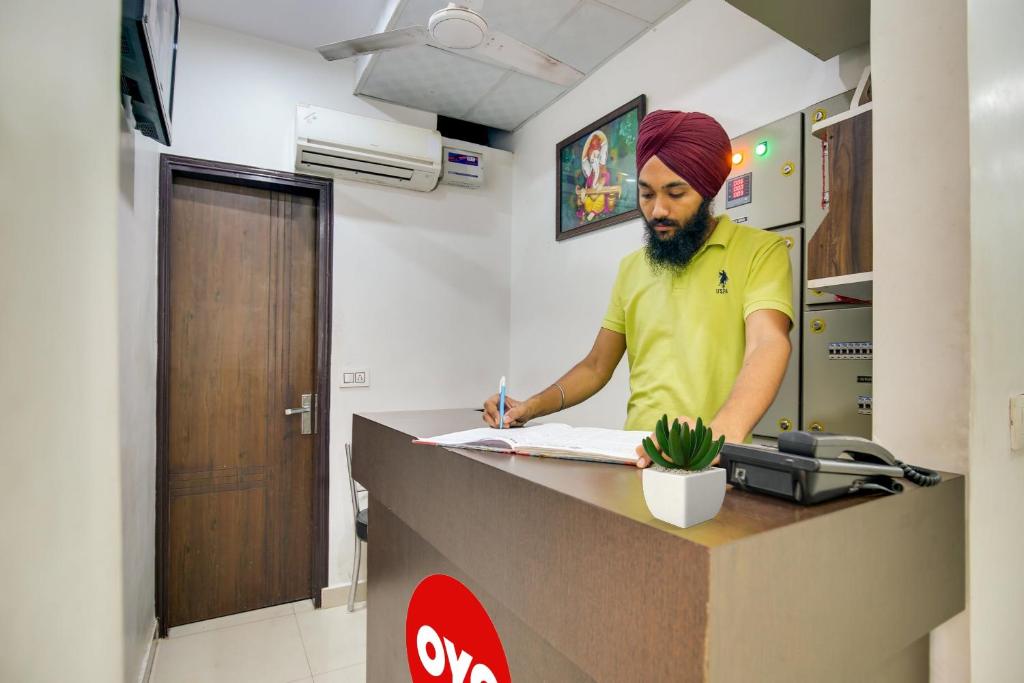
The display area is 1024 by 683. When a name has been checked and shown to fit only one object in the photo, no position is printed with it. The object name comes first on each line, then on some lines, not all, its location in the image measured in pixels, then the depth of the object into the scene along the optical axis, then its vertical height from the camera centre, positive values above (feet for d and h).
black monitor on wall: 4.00 +2.41
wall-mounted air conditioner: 9.12 +3.47
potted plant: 1.77 -0.46
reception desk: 1.67 -0.88
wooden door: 9.10 -0.95
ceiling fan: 5.32 +3.31
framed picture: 8.30 +2.87
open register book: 2.92 -0.62
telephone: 2.02 -0.51
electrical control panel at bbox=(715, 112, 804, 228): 5.89 +1.95
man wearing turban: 4.43 +0.51
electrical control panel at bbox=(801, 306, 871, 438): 5.19 -0.27
